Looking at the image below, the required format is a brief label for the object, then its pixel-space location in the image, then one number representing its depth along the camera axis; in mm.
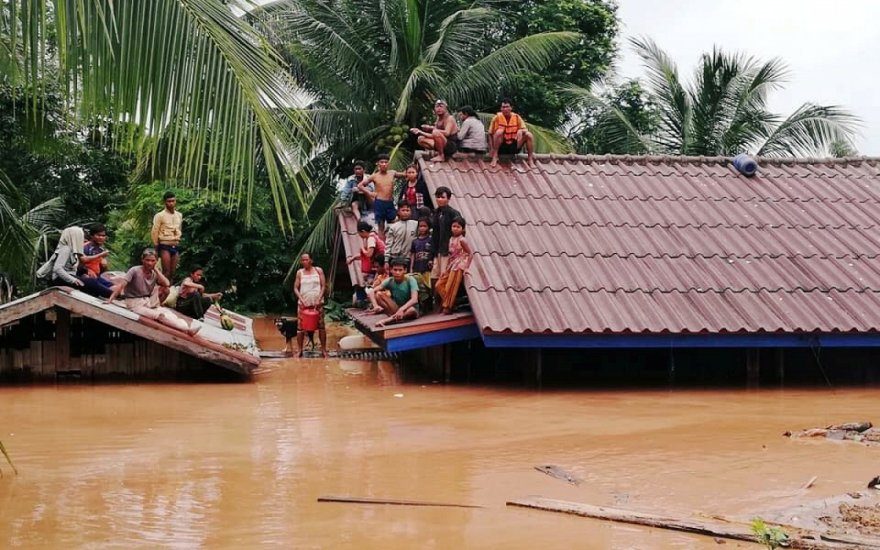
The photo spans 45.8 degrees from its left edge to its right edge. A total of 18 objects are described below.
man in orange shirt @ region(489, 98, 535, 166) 14359
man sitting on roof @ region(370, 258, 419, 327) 12312
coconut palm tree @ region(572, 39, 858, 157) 22141
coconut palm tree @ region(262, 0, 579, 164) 20500
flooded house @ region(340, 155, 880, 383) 11430
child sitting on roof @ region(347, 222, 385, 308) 14188
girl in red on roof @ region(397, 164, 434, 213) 14445
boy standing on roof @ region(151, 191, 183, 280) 13328
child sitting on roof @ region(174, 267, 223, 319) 14133
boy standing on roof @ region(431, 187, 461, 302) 12133
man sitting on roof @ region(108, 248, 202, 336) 12102
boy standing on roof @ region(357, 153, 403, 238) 15203
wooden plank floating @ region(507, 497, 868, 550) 5305
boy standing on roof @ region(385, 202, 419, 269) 13328
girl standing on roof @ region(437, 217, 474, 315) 11766
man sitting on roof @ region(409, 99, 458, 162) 14203
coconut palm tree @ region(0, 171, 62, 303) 11283
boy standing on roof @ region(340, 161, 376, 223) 15508
